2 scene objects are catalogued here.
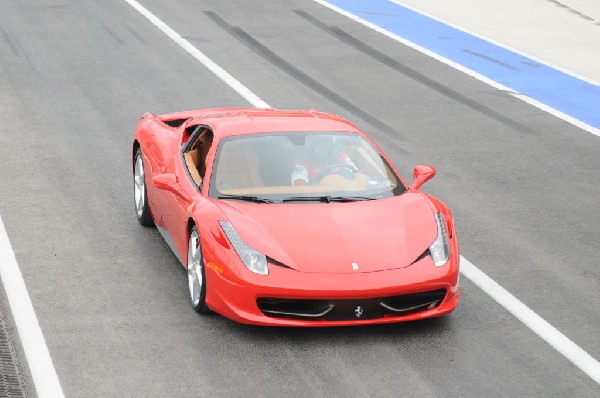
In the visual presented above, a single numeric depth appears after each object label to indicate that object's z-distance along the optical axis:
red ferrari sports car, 17.30
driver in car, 19.83
